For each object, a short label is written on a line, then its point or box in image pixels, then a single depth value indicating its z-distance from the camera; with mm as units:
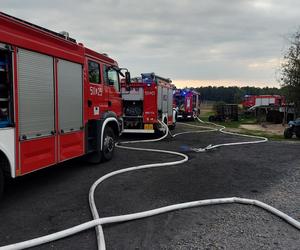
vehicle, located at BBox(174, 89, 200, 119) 19699
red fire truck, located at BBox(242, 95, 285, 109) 28893
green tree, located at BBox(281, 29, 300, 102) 16474
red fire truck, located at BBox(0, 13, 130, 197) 3522
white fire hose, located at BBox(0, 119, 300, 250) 2657
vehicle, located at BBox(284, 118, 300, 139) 10894
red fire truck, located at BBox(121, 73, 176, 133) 10018
